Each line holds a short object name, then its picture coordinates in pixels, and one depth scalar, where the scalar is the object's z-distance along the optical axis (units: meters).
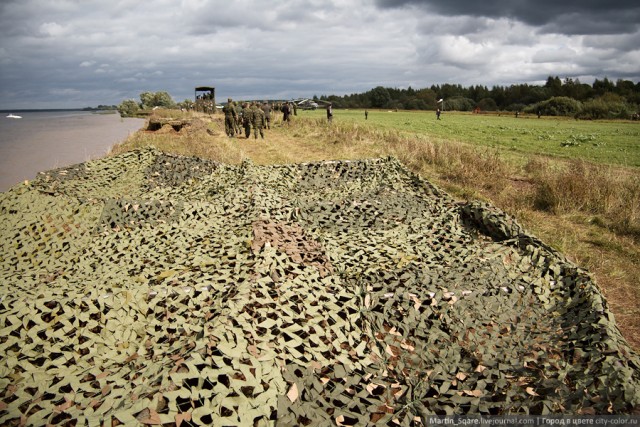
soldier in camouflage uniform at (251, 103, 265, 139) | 21.72
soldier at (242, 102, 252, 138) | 21.80
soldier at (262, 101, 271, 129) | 26.73
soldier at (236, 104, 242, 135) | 23.48
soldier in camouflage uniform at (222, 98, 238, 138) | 22.05
